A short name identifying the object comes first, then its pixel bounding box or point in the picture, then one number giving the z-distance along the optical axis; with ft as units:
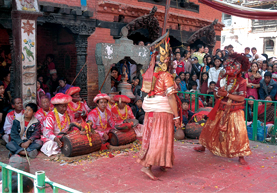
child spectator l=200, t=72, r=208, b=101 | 31.48
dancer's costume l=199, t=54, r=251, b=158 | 17.82
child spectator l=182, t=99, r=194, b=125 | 25.82
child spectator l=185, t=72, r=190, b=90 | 32.63
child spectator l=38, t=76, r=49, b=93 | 29.10
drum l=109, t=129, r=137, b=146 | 20.86
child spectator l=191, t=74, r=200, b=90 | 33.63
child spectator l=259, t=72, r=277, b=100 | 27.12
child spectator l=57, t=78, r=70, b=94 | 29.19
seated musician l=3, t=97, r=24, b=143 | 20.29
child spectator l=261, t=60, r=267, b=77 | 32.58
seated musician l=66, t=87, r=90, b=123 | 23.34
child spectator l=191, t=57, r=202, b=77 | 35.58
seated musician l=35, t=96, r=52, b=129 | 21.65
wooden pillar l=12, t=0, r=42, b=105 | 20.67
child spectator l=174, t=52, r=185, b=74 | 35.41
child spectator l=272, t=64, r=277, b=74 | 31.12
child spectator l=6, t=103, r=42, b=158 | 18.79
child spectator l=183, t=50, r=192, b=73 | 36.55
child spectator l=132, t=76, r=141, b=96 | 30.44
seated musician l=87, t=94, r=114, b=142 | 22.43
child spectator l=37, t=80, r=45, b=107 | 24.96
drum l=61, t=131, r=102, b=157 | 18.25
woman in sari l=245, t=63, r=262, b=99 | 28.37
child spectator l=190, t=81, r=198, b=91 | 32.24
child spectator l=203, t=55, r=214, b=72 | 33.54
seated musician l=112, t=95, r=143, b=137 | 23.77
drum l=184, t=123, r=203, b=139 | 24.02
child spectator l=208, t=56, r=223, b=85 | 31.58
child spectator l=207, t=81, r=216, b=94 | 28.84
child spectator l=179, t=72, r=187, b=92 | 31.89
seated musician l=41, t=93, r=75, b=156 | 18.97
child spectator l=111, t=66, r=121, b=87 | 30.63
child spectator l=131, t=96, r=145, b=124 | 27.48
